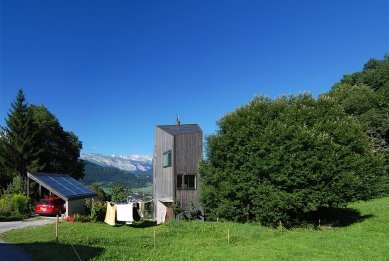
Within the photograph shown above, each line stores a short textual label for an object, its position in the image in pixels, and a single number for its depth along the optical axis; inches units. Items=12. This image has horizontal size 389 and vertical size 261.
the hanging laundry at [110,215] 966.4
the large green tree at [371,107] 1700.3
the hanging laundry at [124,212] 974.4
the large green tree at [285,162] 912.9
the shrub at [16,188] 1228.5
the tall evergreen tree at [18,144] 1747.0
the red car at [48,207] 1116.5
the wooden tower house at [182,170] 1115.9
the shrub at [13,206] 1008.2
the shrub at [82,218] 991.6
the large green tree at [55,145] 1944.3
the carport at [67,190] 1055.7
